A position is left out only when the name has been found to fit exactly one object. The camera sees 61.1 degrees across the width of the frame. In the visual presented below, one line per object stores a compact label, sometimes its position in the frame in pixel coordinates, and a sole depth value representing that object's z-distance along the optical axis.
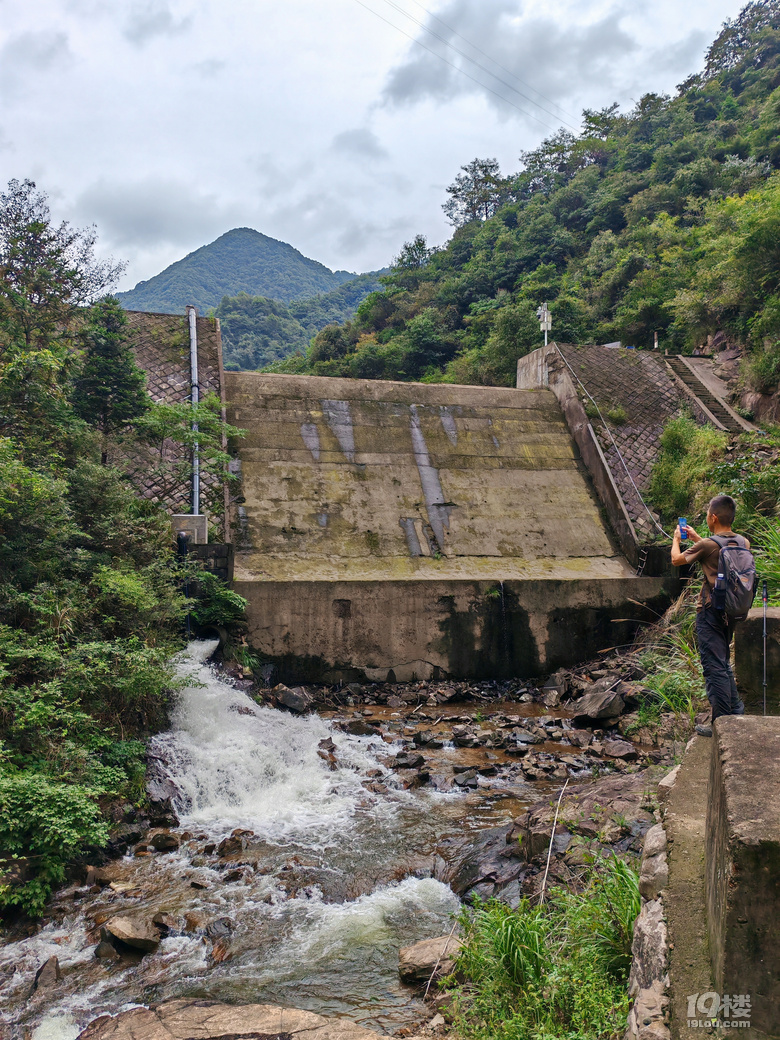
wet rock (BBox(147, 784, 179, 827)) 5.58
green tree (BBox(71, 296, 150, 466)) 9.63
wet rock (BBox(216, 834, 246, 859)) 5.14
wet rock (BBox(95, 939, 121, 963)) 3.82
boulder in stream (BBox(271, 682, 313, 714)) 8.46
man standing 3.63
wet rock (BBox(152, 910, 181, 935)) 4.08
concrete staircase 13.00
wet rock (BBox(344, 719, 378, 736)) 7.93
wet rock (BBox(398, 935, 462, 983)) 3.47
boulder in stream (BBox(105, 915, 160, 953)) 3.86
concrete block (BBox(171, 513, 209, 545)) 9.50
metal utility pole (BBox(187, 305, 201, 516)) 10.26
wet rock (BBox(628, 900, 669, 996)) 2.31
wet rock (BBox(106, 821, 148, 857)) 5.11
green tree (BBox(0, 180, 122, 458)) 7.65
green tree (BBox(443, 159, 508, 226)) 41.28
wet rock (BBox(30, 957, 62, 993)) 3.58
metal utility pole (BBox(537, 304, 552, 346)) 16.64
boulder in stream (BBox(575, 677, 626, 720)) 7.96
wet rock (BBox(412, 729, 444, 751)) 7.72
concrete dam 9.50
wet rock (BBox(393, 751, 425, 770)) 6.94
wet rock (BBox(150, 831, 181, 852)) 5.21
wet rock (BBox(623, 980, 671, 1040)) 2.09
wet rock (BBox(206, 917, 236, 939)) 4.04
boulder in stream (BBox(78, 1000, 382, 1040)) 3.02
